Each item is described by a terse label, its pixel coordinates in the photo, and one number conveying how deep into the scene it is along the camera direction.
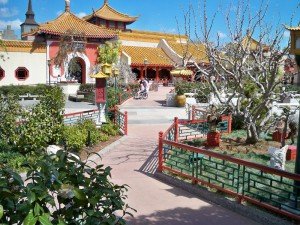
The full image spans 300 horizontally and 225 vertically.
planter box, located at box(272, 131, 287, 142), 10.73
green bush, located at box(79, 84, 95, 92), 24.39
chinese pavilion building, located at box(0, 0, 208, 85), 24.84
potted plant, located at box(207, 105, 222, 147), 9.99
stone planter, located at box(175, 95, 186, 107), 20.39
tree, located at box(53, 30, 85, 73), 25.22
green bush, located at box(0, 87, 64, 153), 8.70
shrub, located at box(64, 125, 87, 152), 9.26
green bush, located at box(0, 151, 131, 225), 2.10
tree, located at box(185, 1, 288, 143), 8.87
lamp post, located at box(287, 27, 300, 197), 5.16
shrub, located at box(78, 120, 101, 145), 10.05
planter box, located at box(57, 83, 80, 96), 24.94
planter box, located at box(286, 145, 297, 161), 8.67
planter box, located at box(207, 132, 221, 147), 9.99
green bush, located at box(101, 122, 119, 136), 11.79
